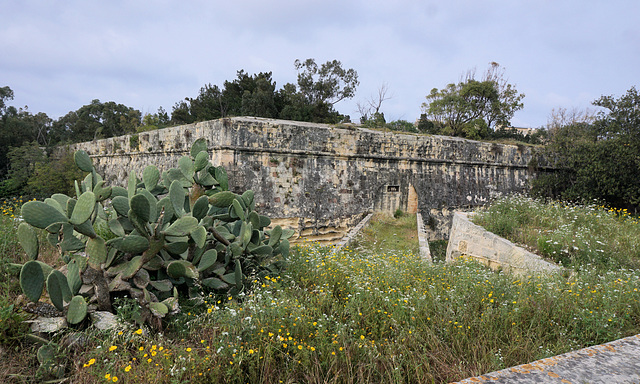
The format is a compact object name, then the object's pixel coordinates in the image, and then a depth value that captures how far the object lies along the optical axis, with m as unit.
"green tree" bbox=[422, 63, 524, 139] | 23.98
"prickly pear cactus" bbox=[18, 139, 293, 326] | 2.49
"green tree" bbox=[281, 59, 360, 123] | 30.75
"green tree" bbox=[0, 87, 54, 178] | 28.39
